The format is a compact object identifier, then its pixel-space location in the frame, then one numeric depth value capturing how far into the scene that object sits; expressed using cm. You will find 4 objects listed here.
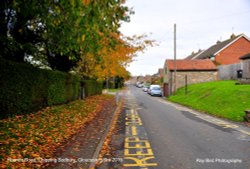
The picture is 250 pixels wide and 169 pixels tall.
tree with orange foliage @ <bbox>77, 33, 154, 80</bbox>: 2323
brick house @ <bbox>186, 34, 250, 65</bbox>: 5078
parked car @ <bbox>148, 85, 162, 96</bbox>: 4197
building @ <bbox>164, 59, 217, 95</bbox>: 4159
